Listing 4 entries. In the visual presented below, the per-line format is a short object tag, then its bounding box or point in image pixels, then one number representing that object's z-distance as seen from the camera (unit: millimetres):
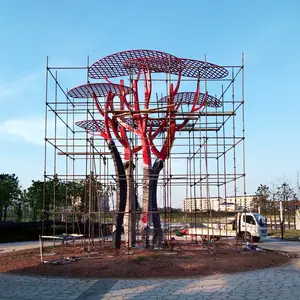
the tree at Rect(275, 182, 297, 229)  36125
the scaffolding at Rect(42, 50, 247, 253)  15000
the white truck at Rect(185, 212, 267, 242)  24594
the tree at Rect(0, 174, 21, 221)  32356
